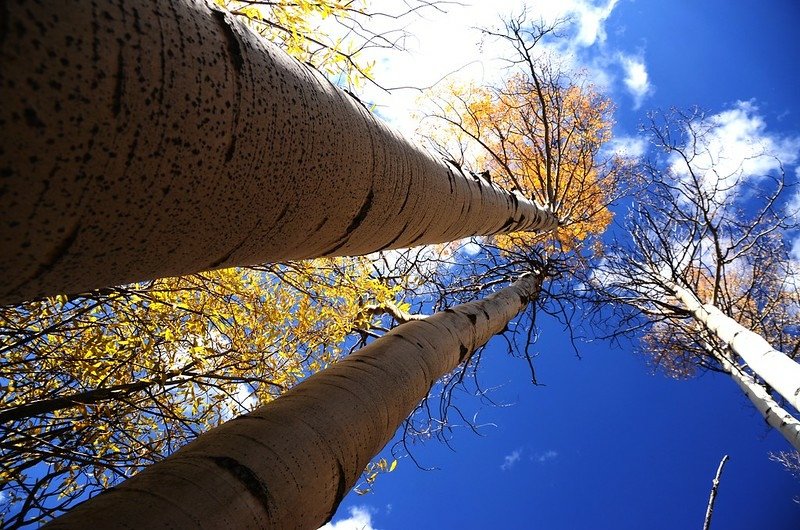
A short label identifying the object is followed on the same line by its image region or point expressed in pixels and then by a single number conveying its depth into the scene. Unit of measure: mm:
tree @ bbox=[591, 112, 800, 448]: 3654
